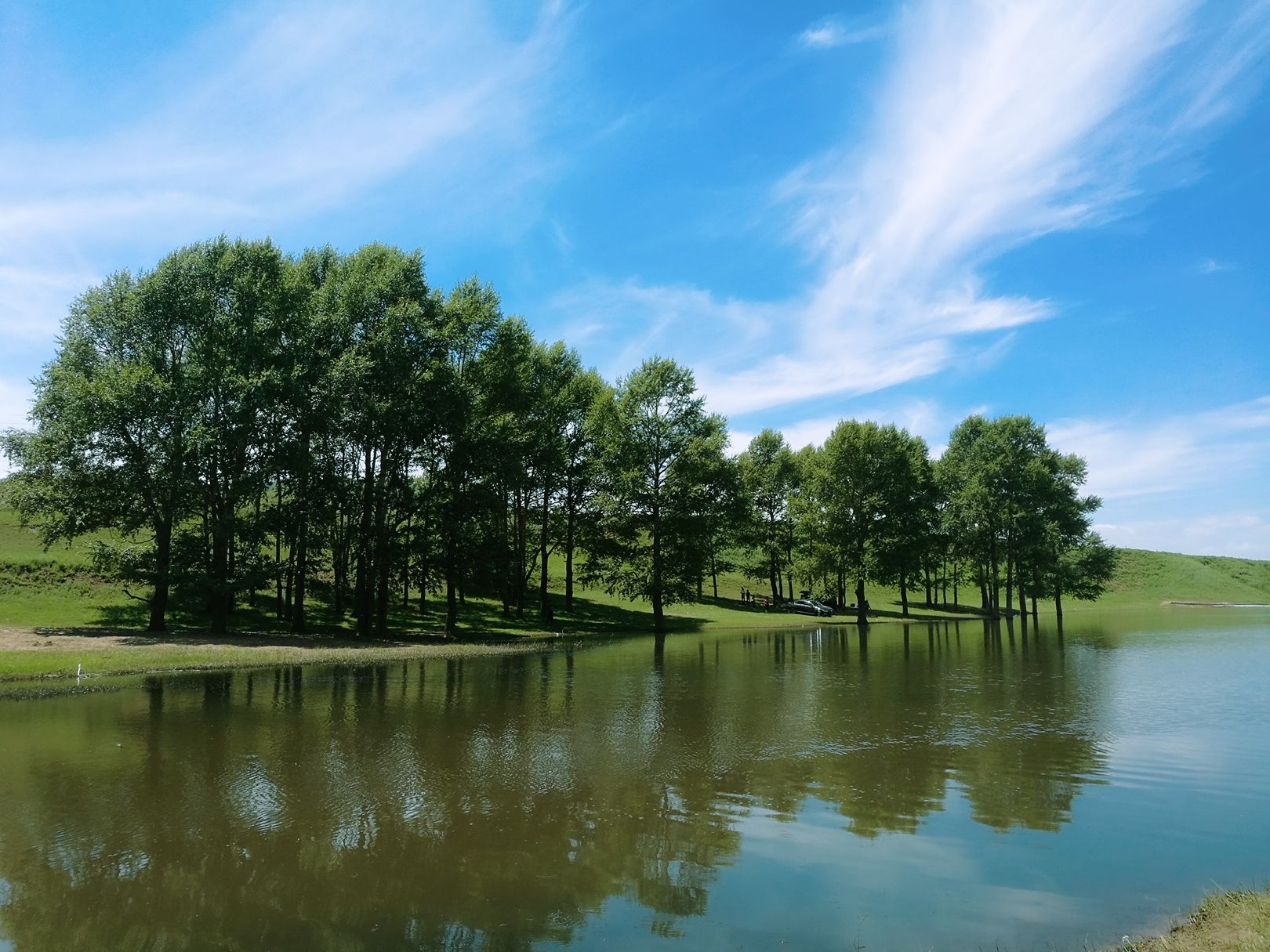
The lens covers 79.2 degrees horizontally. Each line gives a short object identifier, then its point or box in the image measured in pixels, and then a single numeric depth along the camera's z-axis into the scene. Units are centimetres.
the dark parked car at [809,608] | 7244
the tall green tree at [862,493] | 6569
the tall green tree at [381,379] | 3819
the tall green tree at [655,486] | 5238
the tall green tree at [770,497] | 7562
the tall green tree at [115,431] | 3488
